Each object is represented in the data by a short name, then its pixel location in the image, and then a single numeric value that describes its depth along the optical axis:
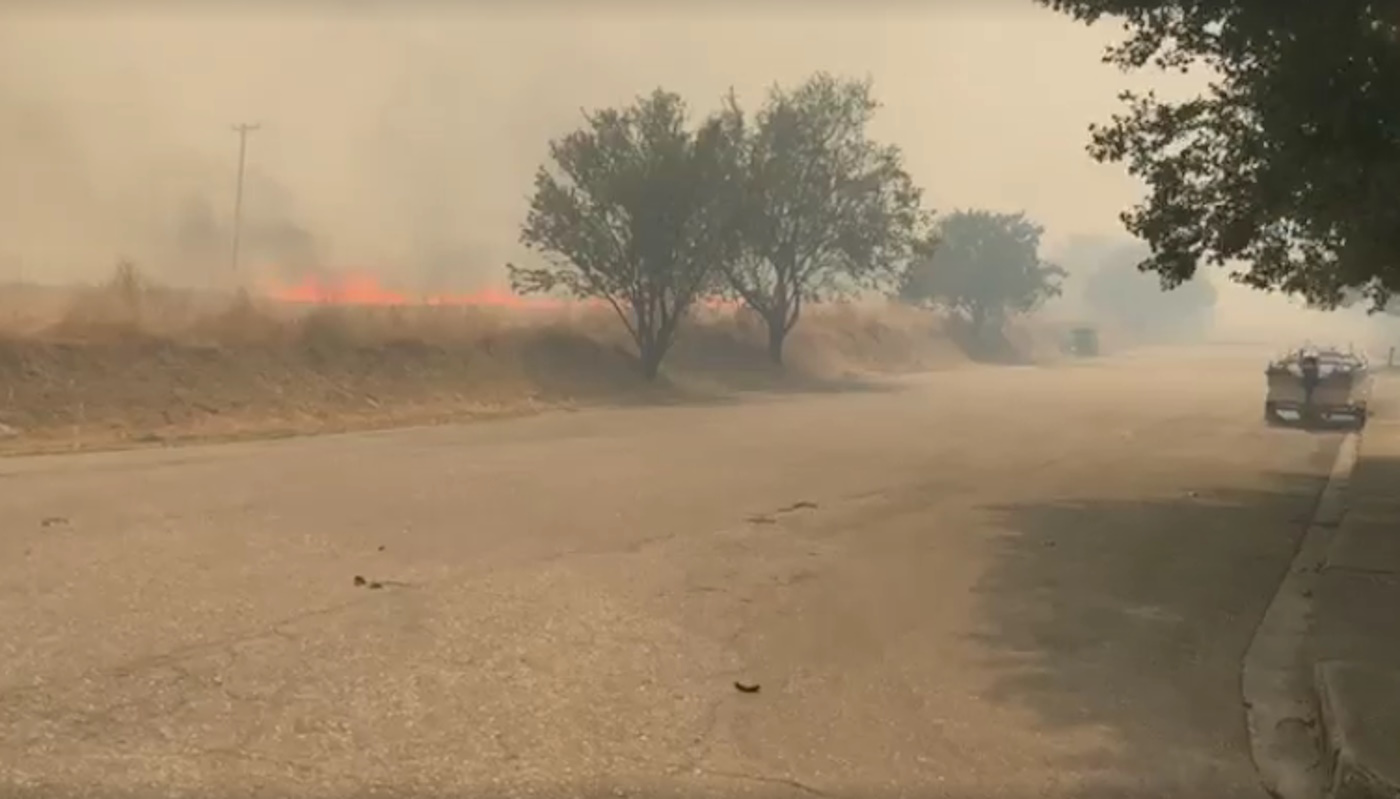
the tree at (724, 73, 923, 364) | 44.50
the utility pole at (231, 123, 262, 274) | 66.39
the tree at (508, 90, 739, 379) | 35.69
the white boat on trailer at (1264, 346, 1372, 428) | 24.70
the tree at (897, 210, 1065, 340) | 78.94
